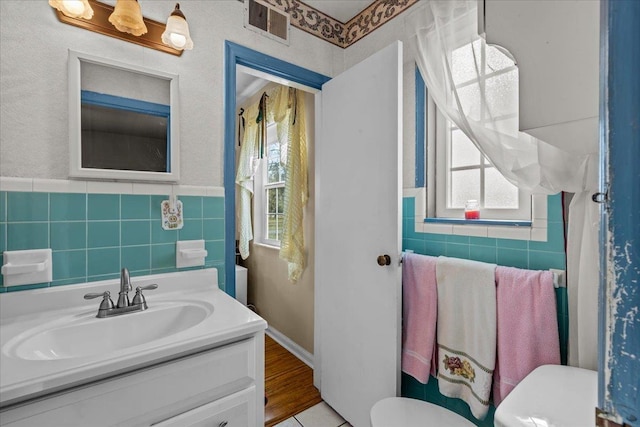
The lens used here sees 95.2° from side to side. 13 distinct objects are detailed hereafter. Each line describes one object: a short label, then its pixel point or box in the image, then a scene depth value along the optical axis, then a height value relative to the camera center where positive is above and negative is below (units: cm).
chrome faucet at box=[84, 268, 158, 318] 106 -34
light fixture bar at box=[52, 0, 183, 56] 113 +74
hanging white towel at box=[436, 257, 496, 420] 115 -50
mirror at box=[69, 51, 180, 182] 112 +37
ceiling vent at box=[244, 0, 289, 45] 155 +105
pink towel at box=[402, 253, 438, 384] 134 -49
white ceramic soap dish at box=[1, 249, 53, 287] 100 -20
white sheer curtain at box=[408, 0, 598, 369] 92 +23
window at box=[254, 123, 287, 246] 278 +18
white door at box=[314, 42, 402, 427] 138 -12
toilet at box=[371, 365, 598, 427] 71 -50
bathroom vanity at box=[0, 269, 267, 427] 70 -43
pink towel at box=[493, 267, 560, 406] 103 -42
